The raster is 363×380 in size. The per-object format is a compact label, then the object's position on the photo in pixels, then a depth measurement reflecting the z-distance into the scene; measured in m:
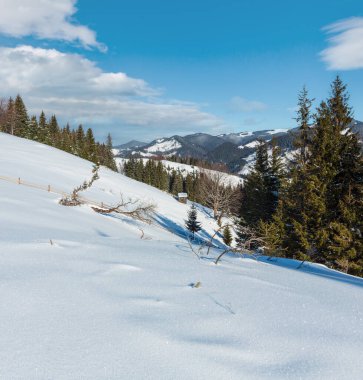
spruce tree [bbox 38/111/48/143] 69.69
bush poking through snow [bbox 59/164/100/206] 14.14
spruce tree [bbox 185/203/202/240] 36.72
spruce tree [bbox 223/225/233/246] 35.33
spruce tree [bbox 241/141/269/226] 31.17
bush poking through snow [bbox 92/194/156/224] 14.23
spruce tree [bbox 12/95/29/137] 66.44
